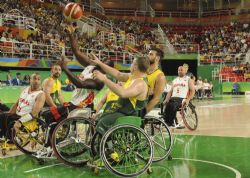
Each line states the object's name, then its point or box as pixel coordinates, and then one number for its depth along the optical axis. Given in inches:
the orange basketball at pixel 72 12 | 222.2
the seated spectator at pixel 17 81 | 613.7
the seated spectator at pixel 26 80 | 623.1
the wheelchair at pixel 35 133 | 241.0
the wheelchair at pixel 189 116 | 392.2
